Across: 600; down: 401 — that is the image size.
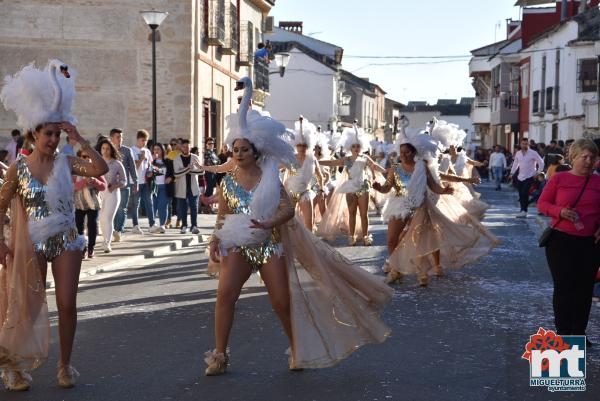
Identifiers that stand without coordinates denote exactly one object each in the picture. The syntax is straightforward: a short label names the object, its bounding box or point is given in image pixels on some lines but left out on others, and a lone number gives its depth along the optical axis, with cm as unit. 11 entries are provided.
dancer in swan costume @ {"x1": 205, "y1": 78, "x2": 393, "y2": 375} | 680
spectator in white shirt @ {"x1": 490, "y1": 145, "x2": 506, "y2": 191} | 4200
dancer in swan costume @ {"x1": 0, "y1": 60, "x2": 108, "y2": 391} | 646
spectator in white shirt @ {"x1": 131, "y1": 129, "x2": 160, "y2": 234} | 1827
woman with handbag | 746
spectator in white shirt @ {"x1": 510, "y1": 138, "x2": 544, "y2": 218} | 2317
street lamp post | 1986
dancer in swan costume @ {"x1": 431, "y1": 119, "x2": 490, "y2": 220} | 1517
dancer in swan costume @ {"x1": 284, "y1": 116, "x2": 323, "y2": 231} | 1555
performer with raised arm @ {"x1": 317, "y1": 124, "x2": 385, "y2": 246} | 1630
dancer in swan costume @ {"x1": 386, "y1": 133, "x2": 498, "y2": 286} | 1139
